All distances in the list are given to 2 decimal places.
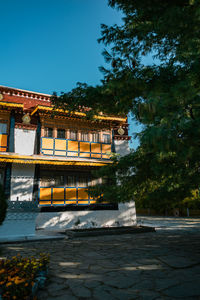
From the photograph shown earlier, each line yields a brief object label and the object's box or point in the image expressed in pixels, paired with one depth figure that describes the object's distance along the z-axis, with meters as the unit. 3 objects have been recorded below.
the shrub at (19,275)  3.24
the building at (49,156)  12.75
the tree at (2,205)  5.39
